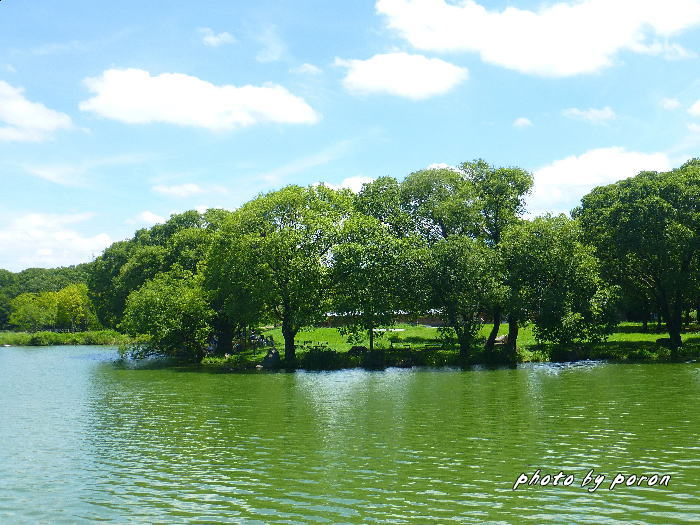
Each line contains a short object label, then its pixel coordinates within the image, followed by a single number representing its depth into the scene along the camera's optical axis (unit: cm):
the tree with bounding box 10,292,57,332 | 15262
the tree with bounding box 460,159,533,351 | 6662
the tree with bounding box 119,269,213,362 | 6656
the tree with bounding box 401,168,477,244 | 6513
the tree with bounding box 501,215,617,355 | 5753
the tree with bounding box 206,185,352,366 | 5988
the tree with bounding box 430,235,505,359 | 5859
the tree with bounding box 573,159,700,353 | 5531
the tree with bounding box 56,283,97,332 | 15350
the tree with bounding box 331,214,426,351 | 6069
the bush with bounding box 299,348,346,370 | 5981
